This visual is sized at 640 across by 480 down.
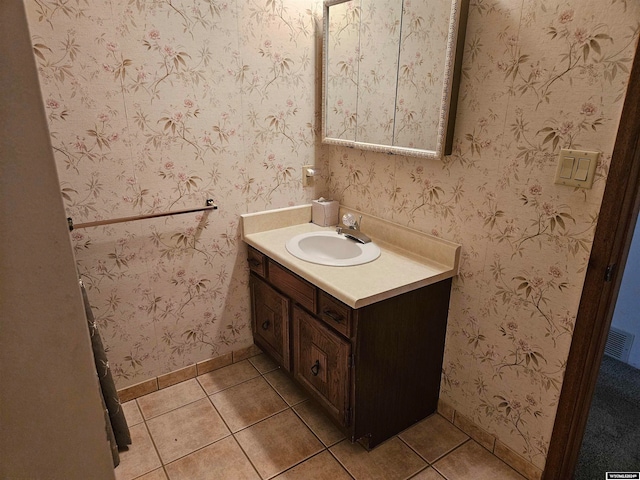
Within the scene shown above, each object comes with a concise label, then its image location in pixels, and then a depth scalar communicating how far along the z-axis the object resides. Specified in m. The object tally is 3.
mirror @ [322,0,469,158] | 1.53
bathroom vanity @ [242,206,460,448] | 1.56
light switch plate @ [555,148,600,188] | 1.24
